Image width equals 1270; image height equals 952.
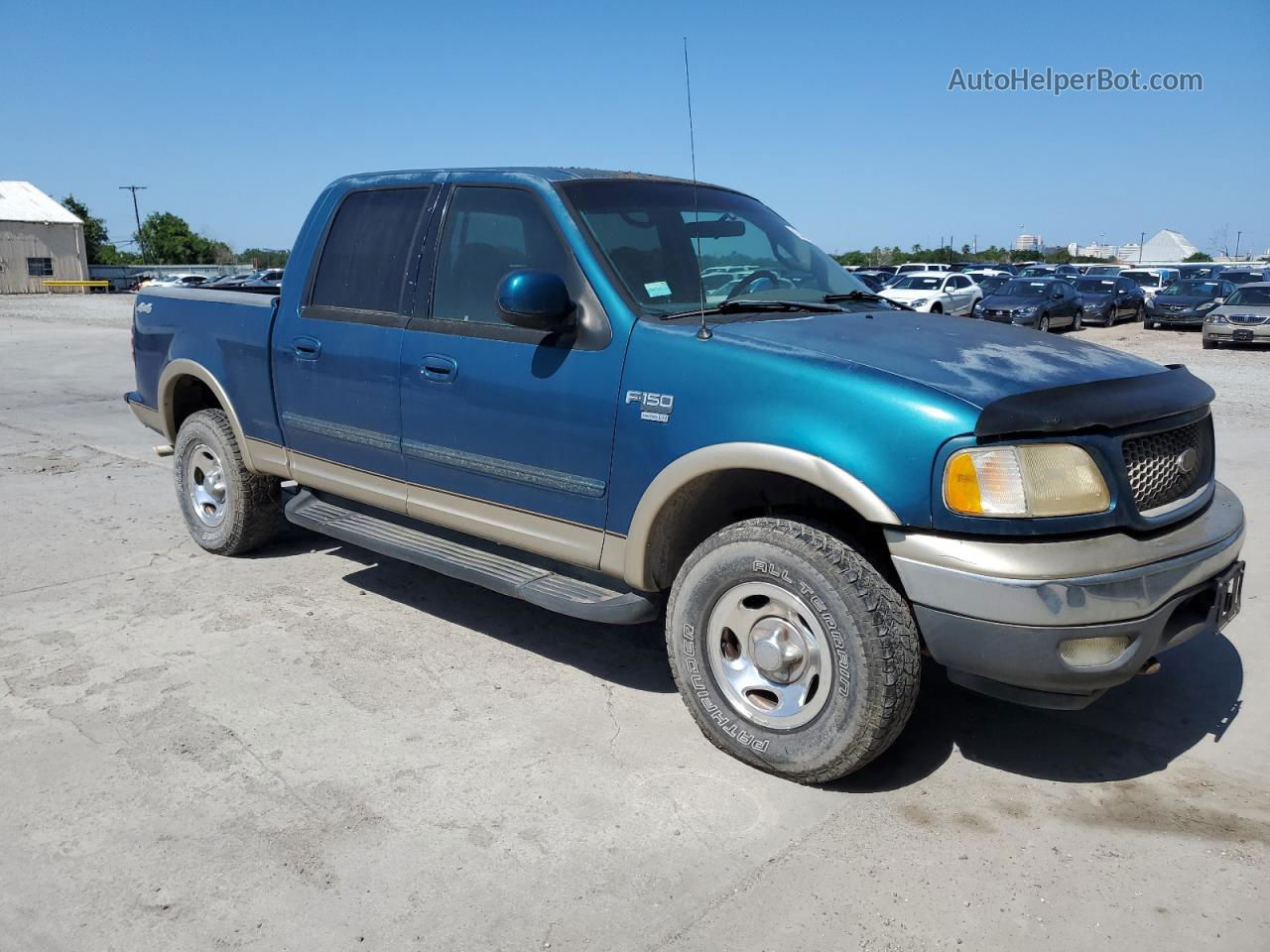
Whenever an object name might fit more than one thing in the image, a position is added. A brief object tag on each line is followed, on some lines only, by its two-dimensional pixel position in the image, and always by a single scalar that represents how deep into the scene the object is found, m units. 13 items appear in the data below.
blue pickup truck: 3.01
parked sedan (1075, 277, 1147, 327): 29.08
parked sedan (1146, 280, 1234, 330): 26.41
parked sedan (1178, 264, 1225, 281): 39.45
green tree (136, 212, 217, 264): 88.81
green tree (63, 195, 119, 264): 82.25
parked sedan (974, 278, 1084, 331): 24.48
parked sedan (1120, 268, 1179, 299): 39.47
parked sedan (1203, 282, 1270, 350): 21.08
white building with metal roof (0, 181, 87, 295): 58.69
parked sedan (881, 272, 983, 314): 26.03
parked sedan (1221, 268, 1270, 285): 35.54
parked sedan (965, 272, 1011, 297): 33.06
